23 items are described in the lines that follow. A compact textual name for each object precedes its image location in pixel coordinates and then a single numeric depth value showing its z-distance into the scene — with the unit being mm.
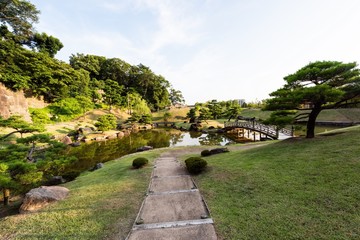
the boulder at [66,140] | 18700
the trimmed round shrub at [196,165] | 6699
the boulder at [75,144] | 18142
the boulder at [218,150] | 10094
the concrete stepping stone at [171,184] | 5598
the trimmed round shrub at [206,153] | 9828
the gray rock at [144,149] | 14656
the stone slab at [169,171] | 7072
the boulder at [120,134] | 25103
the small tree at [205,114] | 35406
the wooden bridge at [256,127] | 16452
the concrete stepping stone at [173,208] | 3903
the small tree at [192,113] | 38947
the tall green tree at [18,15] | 23406
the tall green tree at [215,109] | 39153
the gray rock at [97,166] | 10279
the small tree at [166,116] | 45656
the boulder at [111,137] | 23423
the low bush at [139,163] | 8281
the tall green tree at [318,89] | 6879
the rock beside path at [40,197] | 4676
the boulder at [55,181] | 7891
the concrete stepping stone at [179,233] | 3223
